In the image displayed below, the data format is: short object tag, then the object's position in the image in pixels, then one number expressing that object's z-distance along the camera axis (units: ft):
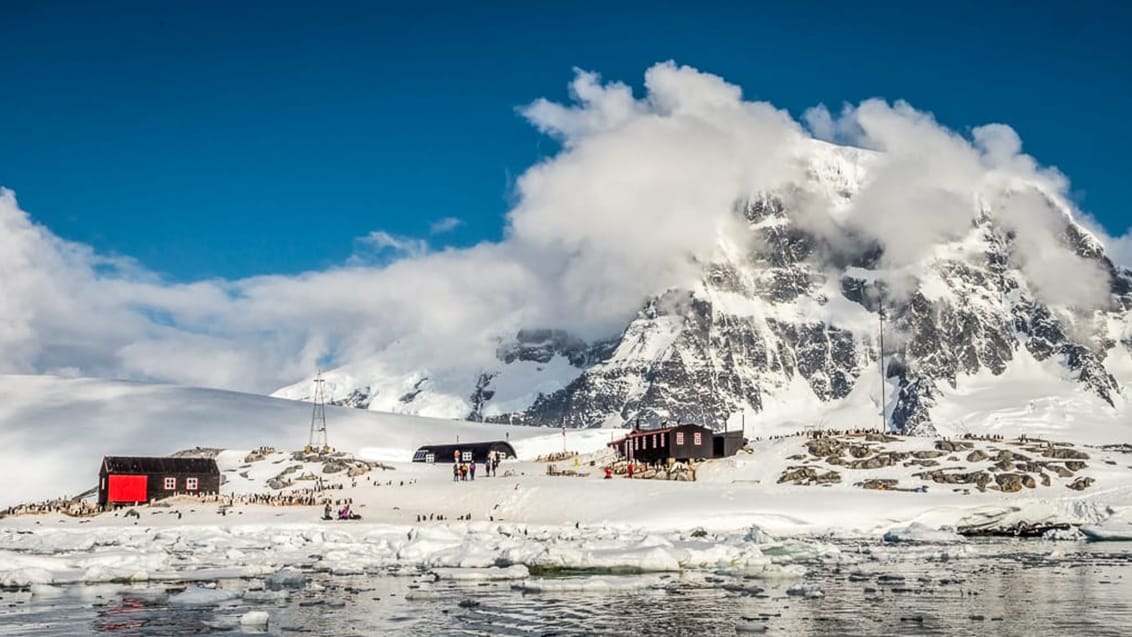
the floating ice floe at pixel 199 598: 88.22
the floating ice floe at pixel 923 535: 156.76
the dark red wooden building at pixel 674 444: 282.36
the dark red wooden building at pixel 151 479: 259.80
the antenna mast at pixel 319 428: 433.48
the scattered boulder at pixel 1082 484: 219.75
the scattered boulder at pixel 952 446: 255.09
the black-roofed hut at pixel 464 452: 374.84
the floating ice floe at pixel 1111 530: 162.20
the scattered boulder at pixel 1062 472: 229.56
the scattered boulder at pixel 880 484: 224.33
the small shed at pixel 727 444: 287.69
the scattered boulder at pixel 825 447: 257.96
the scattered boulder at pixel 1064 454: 248.11
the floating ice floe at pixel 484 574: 105.09
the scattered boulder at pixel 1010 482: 220.02
